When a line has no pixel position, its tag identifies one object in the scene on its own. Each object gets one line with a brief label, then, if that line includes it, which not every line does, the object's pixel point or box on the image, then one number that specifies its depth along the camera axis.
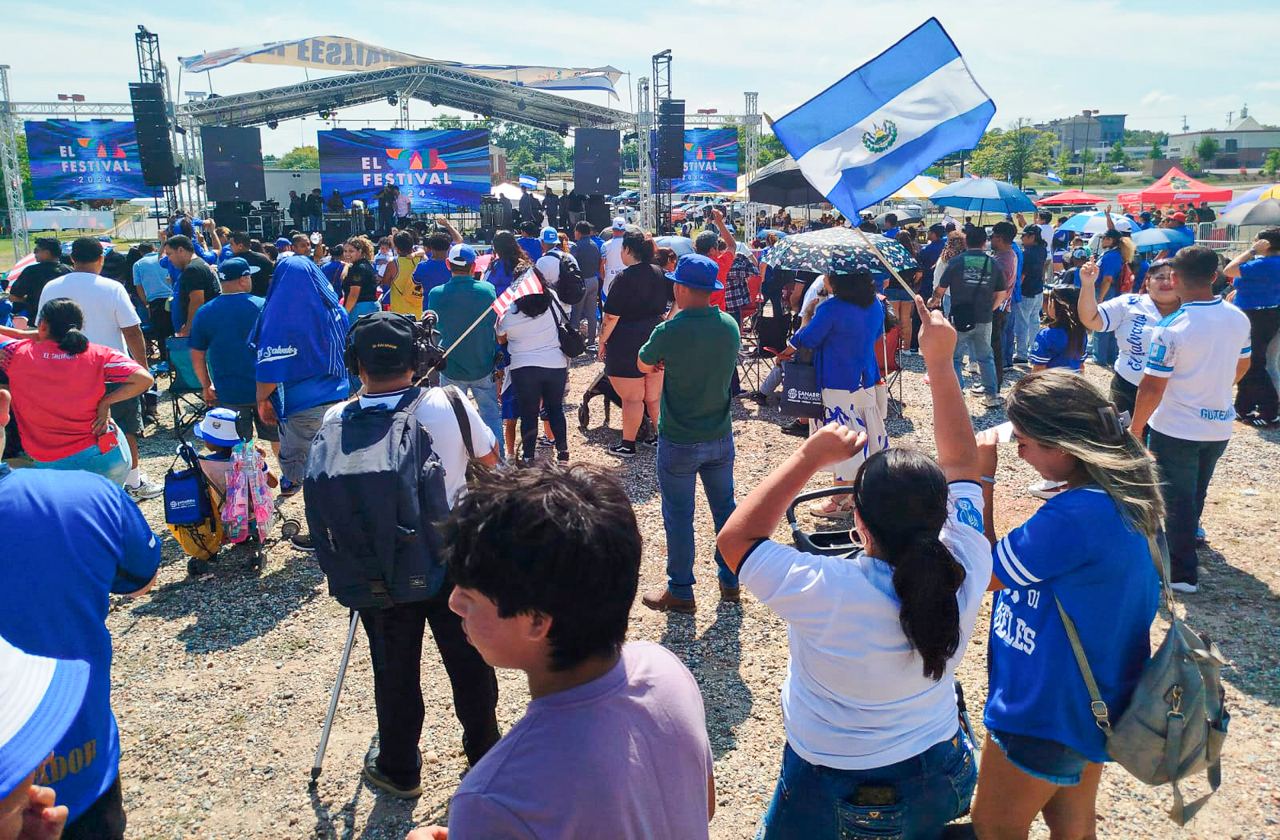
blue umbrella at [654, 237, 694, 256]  9.86
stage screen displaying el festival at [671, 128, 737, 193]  26.73
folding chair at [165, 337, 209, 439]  7.18
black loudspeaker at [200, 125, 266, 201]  22.33
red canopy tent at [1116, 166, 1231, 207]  20.60
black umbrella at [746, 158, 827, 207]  17.77
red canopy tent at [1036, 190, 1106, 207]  21.73
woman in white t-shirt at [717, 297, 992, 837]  1.87
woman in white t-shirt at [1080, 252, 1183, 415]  4.77
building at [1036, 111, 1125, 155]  115.31
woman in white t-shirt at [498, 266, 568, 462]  6.25
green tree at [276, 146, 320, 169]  90.62
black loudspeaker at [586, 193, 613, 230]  25.84
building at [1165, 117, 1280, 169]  91.00
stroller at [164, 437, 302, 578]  5.15
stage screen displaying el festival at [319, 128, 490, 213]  24.27
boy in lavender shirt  1.26
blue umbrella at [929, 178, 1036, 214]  13.18
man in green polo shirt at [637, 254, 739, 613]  4.41
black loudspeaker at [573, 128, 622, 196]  24.12
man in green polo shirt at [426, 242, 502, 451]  5.96
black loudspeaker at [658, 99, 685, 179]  21.33
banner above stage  24.11
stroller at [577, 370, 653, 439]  7.89
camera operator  2.97
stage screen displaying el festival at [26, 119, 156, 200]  21.83
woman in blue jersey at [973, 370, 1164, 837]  2.05
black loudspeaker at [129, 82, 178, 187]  18.42
